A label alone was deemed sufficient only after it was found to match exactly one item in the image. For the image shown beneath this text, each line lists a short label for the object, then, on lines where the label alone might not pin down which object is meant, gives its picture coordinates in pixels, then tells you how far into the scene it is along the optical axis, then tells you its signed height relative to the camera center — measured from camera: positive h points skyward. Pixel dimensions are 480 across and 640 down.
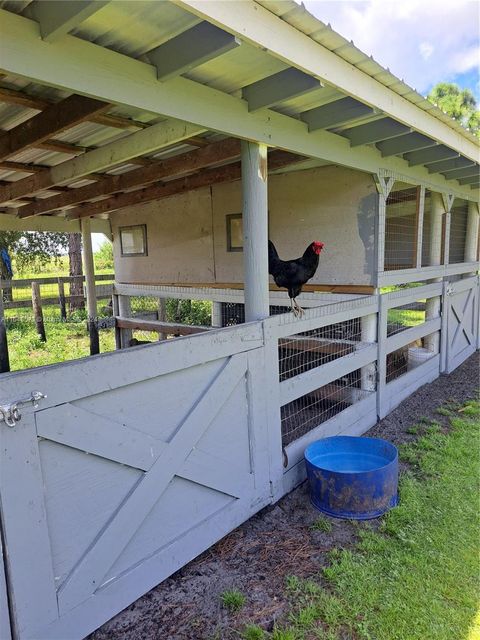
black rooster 3.12 -0.09
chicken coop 1.48 -0.08
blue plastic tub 2.43 -1.41
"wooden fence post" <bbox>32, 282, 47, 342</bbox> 7.97 -0.91
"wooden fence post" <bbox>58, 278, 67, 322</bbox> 9.81 -0.90
